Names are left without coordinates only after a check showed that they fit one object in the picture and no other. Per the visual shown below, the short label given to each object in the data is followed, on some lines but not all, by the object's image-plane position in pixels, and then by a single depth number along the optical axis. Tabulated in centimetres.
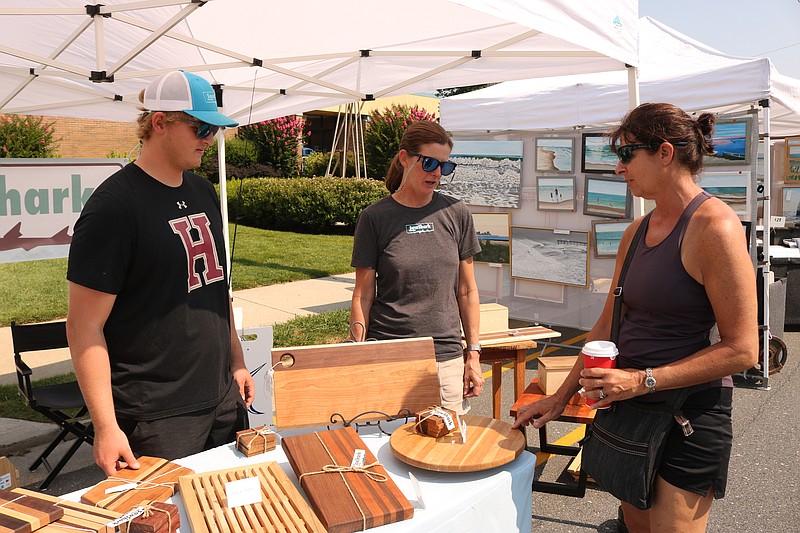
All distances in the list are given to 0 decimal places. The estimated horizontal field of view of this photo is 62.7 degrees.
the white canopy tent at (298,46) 342
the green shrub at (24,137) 1520
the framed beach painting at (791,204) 1076
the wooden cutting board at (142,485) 157
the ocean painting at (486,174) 693
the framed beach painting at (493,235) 708
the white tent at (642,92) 534
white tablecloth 162
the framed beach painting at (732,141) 552
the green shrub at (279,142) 1930
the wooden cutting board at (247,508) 145
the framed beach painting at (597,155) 632
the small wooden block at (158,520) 143
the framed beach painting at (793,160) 1104
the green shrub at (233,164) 1823
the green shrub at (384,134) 1861
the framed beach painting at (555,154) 656
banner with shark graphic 496
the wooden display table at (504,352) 414
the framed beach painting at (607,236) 635
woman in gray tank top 175
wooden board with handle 210
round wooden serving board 178
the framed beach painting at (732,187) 568
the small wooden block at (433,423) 196
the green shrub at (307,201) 1573
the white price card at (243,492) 155
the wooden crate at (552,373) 360
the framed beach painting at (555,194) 661
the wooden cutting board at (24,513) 135
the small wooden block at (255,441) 195
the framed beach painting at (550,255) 655
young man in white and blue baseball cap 186
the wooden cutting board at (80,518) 137
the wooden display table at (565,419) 319
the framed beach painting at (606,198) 627
